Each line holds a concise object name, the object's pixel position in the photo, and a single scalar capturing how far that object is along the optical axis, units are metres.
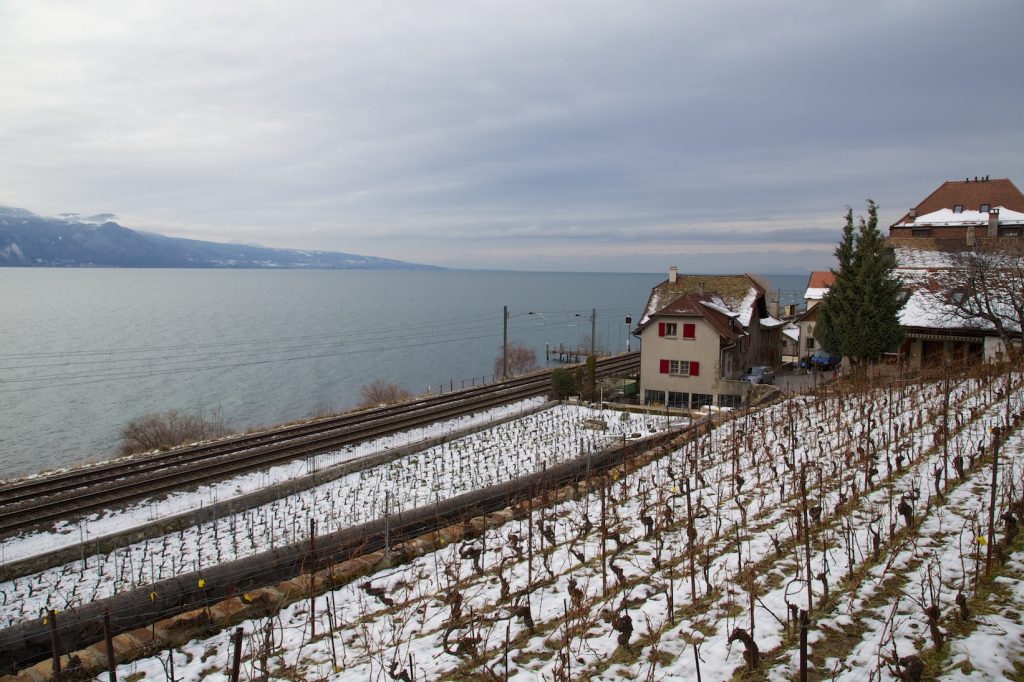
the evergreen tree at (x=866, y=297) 29.72
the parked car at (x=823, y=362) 40.09
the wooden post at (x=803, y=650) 4.42
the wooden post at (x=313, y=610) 7.06
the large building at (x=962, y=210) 53.66
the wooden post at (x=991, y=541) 6.37
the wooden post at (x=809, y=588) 6.04
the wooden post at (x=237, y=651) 4.86
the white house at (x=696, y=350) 30.92
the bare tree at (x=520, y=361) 60.75
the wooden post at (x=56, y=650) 5.04
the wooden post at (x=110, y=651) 5.05
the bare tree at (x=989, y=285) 24.16
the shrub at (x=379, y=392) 43.81
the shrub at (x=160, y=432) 31.48
